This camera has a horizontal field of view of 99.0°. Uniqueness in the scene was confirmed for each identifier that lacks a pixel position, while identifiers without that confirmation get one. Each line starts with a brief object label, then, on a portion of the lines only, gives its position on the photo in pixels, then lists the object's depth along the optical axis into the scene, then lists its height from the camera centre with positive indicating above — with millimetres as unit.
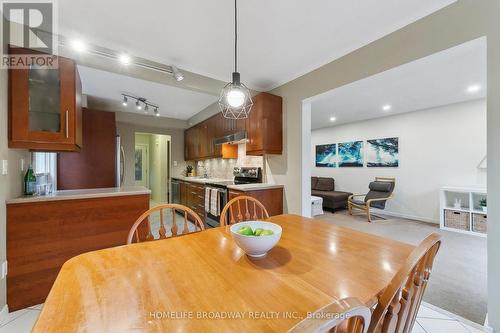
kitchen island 1811 -614
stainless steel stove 3623 -325
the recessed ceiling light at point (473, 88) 3476 +1307
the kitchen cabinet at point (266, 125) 3242 +650
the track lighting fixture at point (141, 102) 4006 +1328
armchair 4979 -698
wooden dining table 632 -455
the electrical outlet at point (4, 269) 1706 -823
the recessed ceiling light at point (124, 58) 2328 +1184
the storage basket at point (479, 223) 3770 -1013
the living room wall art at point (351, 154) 6078 +366
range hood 3650 +518
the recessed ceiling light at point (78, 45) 2150 +1229
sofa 5684 -756
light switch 1689 -2
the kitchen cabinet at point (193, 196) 4305 -655
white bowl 1001 -365
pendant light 1540 +533
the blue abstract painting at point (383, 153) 5328 +354
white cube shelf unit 3830 -842
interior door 7207 +55
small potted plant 3855 -691
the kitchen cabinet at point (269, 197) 3150 -460
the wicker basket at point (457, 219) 3969 -1021
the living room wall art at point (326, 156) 6789 +349
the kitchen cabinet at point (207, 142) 4453 +624
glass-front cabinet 1794 +536
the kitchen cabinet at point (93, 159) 3311 +126
